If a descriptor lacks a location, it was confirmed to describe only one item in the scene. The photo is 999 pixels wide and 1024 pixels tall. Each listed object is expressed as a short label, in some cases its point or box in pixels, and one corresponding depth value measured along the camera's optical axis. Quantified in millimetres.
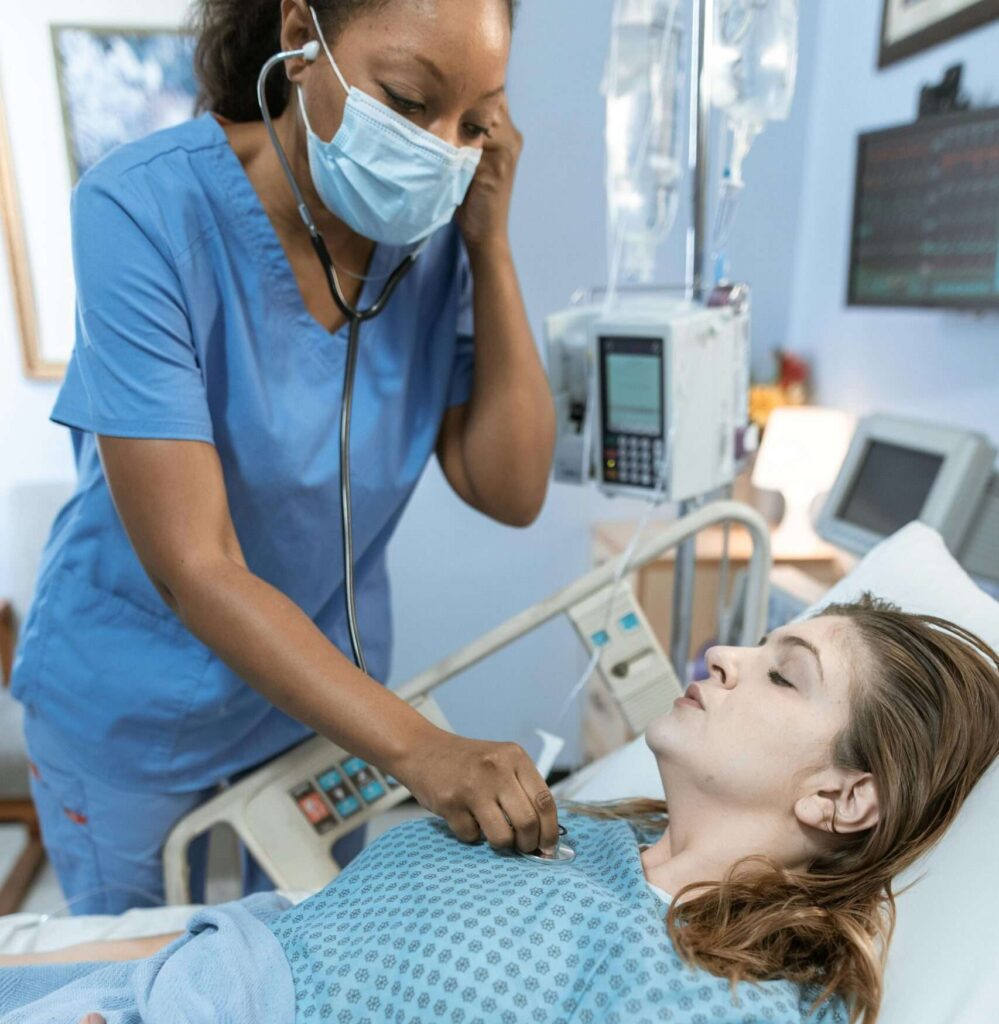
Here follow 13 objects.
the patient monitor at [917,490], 1629
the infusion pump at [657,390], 1302
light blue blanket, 834
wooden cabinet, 2160
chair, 2298
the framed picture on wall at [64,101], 2223
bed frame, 1230
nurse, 925
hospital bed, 832
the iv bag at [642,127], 1430
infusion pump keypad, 1354
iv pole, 1270
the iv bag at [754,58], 1311
